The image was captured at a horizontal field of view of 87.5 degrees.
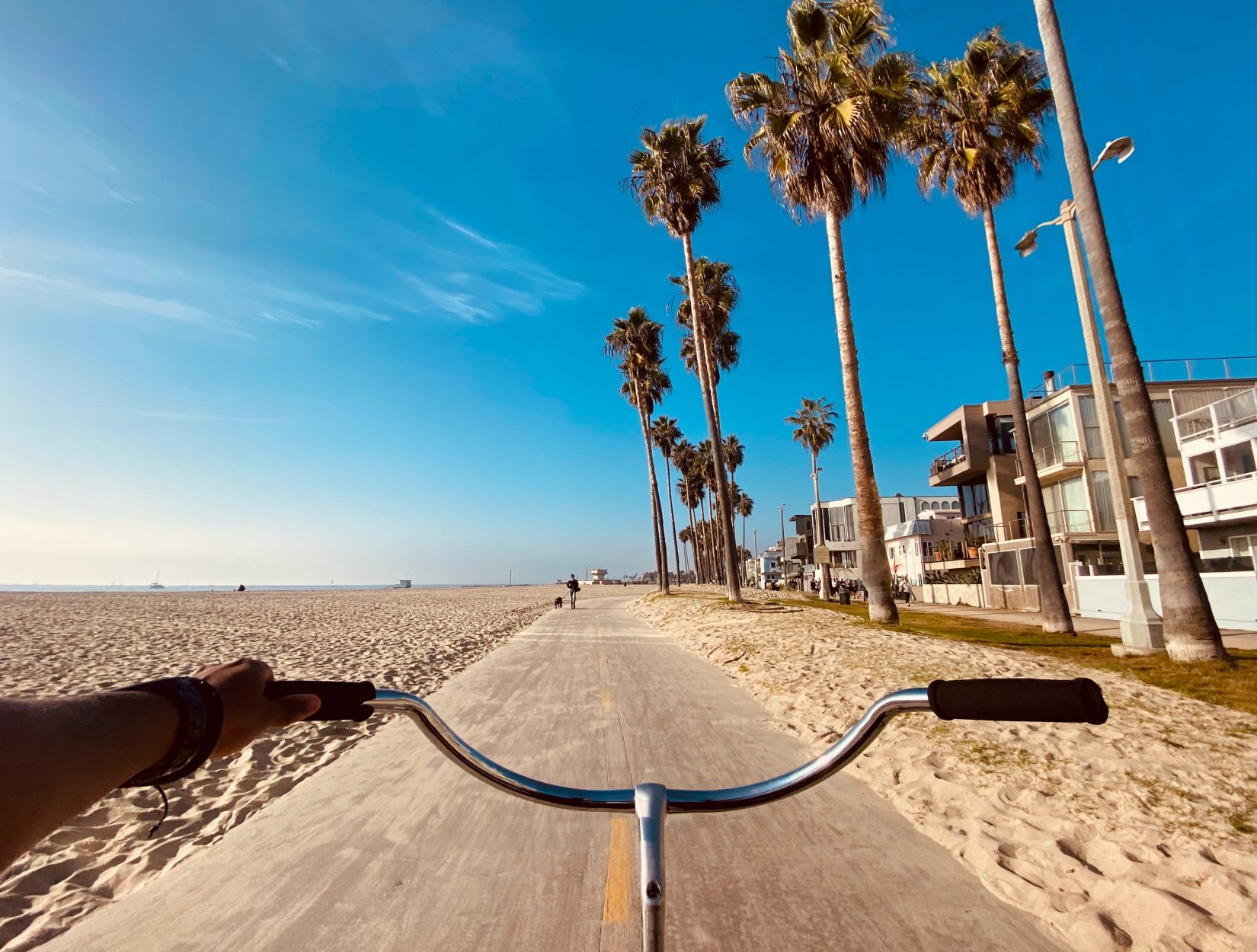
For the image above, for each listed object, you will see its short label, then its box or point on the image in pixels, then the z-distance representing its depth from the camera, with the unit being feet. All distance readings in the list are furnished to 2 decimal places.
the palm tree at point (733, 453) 259.39
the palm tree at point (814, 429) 182.09
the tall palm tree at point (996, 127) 57.36
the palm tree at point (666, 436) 219.00
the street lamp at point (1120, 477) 41.01
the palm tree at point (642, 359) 151.64
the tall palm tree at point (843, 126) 59.41
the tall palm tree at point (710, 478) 240.94
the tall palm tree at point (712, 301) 116.26
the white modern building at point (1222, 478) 66.95
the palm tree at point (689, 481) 255.09
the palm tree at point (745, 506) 359.87
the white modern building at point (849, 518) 230.89
